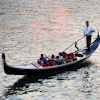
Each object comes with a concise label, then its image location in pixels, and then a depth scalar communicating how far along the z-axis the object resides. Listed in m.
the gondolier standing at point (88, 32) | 35.00
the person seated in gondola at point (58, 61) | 32.16
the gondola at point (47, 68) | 29.33
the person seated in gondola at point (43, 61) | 31.43
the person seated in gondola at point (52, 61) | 31.66
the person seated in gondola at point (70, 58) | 32.91
